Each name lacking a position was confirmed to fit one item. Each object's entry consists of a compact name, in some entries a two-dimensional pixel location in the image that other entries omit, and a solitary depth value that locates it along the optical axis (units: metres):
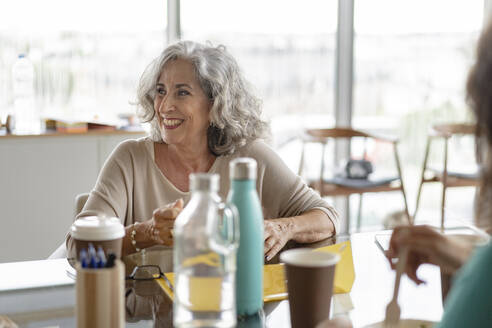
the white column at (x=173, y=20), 3.93
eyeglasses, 1.40
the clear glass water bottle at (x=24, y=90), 3.42
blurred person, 0.86
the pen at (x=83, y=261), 0.96
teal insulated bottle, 1.12
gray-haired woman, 1.94
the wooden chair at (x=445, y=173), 3.76
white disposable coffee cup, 1.16
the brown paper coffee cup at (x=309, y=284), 1.04
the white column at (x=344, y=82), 4.24
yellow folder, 0.98
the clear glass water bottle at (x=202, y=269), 0.97
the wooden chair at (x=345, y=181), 3.57
